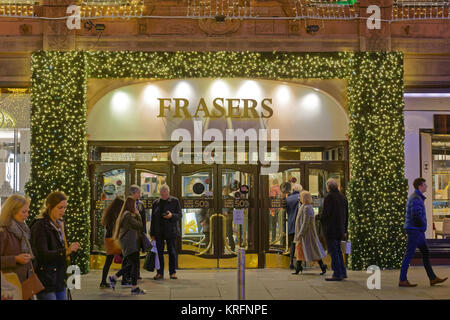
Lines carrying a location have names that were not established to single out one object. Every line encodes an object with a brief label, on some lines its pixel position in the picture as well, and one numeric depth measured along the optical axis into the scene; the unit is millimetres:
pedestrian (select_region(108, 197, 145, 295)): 10156
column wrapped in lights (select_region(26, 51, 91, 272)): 13078
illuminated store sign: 13914
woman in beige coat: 12289
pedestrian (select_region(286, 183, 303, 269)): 13266
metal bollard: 8615
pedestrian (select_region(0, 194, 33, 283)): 6523
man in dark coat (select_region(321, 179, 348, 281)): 11797
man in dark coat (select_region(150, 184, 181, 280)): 12203
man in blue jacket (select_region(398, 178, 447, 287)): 10688
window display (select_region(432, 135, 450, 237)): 14469
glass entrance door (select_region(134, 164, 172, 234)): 13867
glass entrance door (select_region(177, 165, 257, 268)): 13805
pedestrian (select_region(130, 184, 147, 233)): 10750
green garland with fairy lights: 13172
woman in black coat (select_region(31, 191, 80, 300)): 6949
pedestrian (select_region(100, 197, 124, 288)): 10930
